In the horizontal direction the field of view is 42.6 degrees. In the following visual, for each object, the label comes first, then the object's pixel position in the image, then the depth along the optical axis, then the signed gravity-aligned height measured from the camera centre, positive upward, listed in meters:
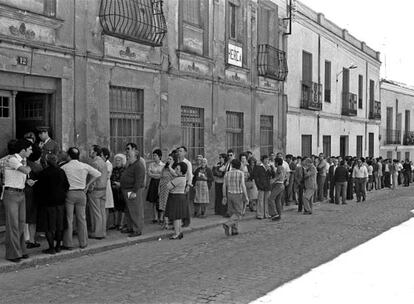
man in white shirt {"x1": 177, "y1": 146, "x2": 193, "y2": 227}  11.50 -0.51
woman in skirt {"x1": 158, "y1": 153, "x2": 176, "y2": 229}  11.39 -0.95
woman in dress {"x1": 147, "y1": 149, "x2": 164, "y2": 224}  11.82 -0.86
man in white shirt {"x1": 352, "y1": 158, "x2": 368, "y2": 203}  20.16 -1.37
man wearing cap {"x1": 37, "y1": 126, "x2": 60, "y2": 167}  9.69 -0.07
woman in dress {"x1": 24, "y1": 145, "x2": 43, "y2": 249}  8.77 -0.99
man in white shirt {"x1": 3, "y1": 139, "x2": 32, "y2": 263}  7.82 -0.89
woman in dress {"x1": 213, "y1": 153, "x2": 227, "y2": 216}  14.00 -1.19
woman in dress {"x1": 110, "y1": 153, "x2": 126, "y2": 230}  10.82 -0.82
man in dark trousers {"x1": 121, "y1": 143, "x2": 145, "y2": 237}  10.27 -0.89
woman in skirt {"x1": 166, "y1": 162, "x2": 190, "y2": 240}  10.21 -1.04
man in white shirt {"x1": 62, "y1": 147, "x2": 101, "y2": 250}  8.88 -0.91
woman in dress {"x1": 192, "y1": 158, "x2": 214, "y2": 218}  13.38 -1.08
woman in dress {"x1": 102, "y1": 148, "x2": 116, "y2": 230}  10.13 -0.95
